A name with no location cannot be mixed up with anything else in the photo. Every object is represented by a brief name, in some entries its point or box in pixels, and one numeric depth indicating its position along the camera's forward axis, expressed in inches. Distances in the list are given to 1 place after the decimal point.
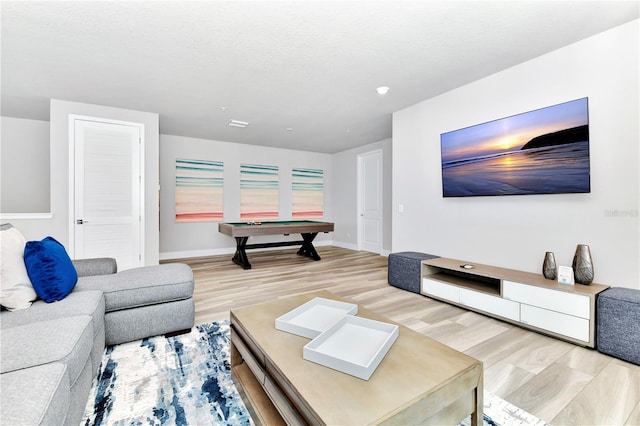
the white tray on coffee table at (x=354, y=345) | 42.5
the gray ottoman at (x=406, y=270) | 134.0
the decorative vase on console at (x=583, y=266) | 89.4
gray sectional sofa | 36.3
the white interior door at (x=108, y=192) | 151.9
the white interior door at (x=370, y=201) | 246.2
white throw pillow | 63.1
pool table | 182.9
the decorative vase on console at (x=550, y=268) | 97.6
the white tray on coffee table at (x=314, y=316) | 55.3
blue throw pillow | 67.8
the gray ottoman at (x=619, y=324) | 74.9
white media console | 84.5
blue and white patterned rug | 55.0
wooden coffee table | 35.8
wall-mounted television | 96.3
